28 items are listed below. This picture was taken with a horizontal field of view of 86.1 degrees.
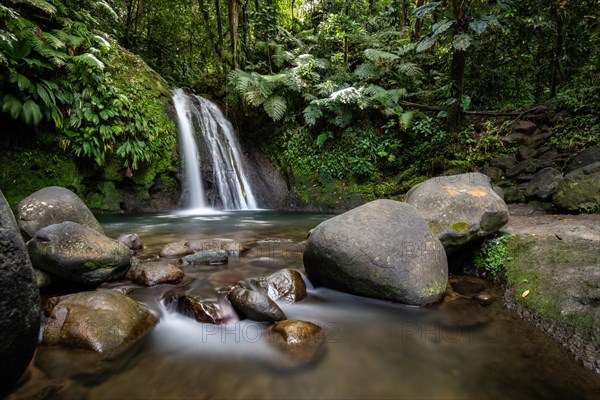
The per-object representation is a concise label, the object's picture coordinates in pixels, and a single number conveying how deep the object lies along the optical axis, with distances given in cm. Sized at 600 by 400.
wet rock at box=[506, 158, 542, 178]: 645
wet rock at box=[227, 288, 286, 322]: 252
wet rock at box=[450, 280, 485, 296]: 316
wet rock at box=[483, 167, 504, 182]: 679
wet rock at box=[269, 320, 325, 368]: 213
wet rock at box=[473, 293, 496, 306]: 293
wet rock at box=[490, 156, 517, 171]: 688
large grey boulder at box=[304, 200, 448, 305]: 290
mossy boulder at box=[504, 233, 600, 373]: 216
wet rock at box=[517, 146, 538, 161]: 684
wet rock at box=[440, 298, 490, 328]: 262
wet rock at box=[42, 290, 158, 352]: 212
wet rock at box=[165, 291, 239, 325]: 259
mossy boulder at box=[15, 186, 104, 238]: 365
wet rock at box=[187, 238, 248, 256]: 422
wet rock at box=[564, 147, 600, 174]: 552
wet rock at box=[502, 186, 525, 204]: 586
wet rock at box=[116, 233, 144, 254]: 425
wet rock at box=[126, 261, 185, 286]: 308
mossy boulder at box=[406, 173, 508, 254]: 342
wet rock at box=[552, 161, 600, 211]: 447
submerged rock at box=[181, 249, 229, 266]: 373
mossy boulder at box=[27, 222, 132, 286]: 274
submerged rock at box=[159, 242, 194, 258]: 399
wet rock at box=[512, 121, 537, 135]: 755
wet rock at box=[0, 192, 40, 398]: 144
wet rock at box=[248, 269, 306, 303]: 300
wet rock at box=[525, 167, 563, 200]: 535
